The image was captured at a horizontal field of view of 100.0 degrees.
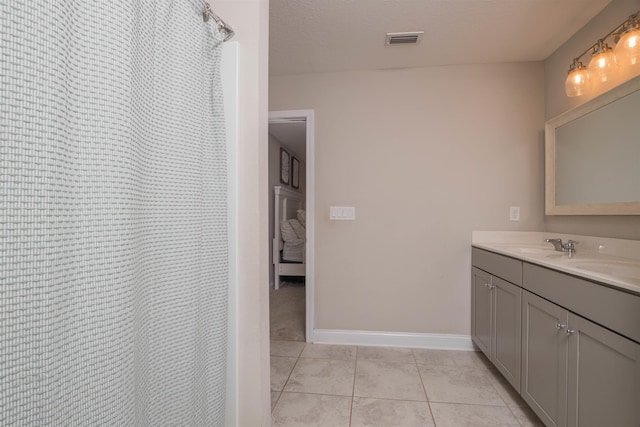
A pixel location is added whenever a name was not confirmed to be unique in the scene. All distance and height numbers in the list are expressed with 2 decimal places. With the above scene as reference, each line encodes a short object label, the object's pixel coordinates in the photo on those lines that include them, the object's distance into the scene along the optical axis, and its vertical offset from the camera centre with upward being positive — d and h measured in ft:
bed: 13.25 -1.68
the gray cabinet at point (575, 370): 2.90 -2.04
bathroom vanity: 2.95 -1.66
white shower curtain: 1.46 -0.01
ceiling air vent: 6.05 +4.03
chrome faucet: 5.52 -0.70
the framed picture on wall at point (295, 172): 17.40 +2.70
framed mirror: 4.56 +1.13
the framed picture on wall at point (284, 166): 15.21 +2.70
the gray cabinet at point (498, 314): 5.05 -2.19
